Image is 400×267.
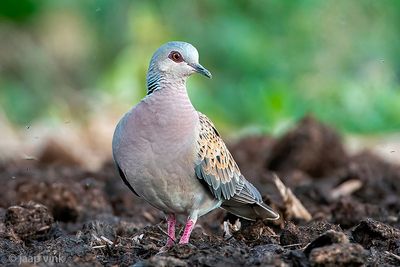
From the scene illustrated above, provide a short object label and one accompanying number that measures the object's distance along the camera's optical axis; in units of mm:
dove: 9484
